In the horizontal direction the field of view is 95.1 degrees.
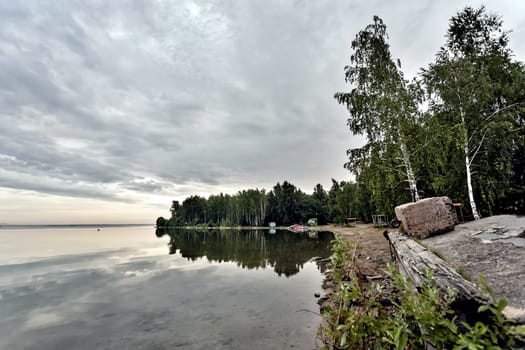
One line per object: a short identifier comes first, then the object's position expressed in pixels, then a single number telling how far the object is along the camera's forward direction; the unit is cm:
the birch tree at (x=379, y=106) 1074
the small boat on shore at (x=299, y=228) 5071
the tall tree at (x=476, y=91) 965
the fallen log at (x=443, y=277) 218
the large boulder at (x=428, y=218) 647
